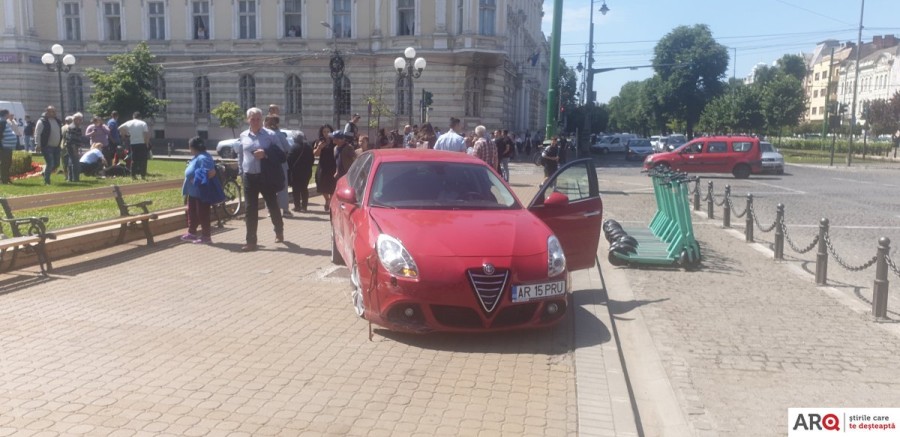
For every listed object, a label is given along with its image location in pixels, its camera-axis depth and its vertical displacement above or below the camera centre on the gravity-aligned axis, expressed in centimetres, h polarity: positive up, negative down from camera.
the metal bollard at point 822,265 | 923 -163
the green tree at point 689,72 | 7819 +536
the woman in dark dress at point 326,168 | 1449 -88
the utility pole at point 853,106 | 4172 +116
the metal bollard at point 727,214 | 1480 -167
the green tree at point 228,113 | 4414 +31
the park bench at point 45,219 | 848 -122
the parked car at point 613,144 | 5803 -146
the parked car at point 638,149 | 4916 -154
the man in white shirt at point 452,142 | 1493 -38
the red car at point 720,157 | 3173 -126
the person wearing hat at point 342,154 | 1341 -57
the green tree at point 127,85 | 4066 +173
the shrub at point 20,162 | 1814 -108
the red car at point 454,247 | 628 -106
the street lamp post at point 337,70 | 2638 +173
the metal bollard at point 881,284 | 759 -152
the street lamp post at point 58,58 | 3003 +229
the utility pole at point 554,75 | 1834 +116
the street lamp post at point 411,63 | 2880 +223
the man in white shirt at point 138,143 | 1897 -63
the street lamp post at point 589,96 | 4735 +168
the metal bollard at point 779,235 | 1106 -153
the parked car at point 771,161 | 3409 -152
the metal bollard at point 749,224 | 1283 -161
